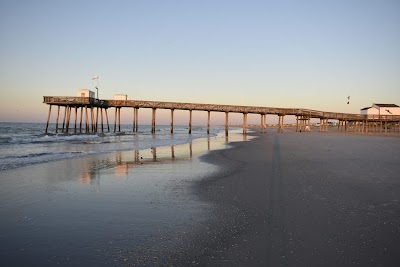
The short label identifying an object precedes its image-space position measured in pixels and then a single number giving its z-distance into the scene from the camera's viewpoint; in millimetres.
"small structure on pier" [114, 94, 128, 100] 49334
